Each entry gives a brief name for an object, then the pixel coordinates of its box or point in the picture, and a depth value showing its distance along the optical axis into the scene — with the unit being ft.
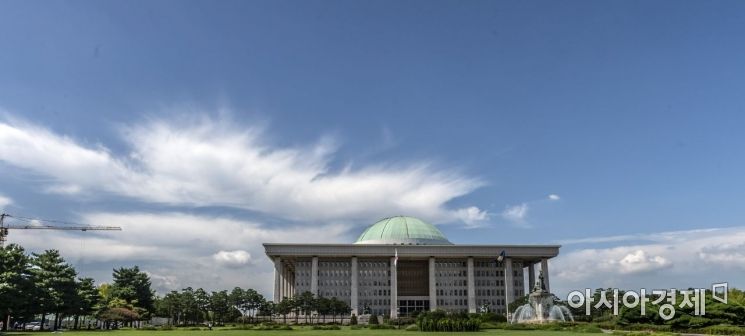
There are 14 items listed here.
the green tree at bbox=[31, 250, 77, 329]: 209.87
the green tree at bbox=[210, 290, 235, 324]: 302.04
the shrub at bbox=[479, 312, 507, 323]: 234.48
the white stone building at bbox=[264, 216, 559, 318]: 381.81
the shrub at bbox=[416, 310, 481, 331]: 174.09
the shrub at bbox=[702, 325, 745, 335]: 135.44
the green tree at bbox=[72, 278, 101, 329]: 231.71
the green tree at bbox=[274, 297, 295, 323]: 308.38
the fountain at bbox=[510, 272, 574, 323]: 201.67
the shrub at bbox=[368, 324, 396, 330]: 236.75
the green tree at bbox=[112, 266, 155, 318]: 295.07
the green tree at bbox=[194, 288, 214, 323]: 301.22
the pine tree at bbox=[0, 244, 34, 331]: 168.96
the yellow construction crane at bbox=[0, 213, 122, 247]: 365.20
